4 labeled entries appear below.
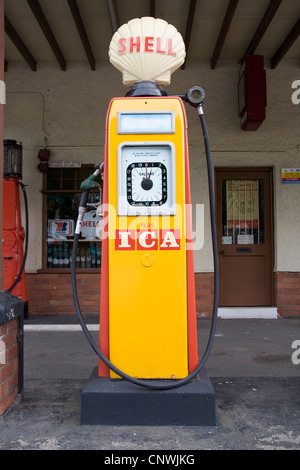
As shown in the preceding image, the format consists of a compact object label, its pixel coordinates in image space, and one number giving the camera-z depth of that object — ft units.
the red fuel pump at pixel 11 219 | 20.25
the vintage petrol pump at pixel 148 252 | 9.23
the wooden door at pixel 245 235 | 22.80
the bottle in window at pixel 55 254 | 23.04
